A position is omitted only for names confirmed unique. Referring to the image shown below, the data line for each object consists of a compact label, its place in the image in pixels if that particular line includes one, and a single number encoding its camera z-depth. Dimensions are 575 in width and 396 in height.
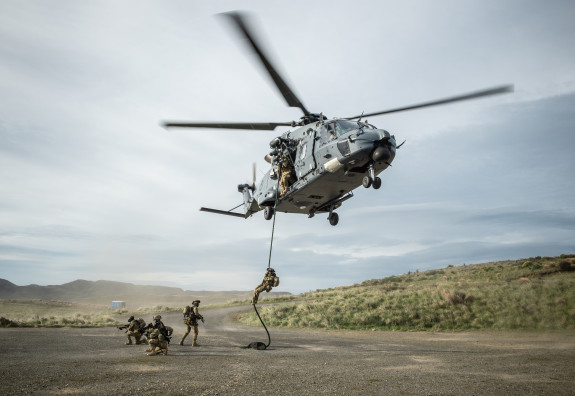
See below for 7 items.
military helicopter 11.37
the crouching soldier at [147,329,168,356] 13.05
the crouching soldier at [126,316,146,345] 16.72
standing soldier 15.76
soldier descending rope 9.75
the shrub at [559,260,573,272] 32.88
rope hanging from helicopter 10.05
